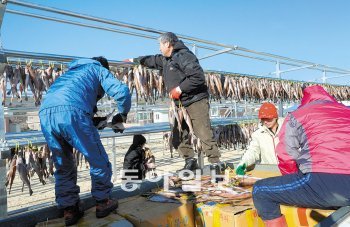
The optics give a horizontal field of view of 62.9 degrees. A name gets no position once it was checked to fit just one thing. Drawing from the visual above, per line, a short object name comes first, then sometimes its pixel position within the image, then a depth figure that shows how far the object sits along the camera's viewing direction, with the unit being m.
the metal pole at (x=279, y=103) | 8.85
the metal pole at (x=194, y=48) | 6.23
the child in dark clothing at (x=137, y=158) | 5.13
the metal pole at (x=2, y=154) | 2.73
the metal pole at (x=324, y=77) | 13.29
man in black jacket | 4.38
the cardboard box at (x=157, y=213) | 2.73
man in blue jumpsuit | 2.77
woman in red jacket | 2.53
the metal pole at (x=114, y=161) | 8.53
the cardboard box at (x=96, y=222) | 2.61
